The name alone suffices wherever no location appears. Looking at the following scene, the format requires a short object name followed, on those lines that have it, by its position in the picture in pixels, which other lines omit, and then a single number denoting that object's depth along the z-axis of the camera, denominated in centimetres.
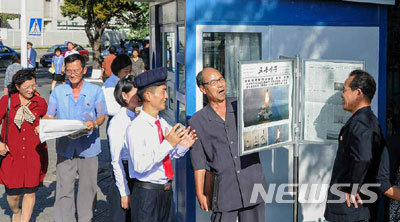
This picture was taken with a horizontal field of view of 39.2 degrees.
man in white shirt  414
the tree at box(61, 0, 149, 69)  2817
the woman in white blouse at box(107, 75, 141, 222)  489
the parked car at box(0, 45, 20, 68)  3447
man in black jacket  400
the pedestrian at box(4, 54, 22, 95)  943
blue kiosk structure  534
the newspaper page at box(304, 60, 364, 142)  485
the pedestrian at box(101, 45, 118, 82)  1220
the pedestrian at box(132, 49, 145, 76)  1420
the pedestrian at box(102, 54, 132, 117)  662
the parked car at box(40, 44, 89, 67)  3695
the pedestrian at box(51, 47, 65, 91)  1922
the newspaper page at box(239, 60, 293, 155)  433
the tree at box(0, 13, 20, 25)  5756
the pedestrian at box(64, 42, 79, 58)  1781
